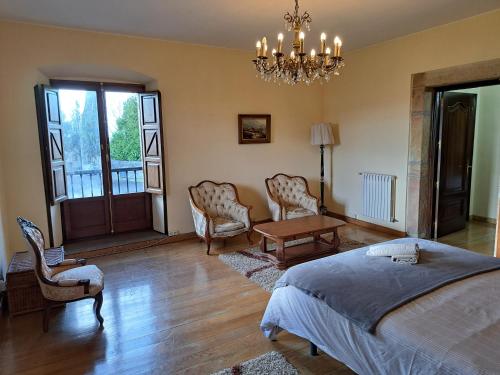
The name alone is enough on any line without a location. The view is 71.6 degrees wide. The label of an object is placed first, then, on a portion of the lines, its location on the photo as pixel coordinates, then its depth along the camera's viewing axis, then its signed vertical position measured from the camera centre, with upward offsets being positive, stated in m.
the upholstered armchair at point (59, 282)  2.79 -1.13
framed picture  5.70 +0.22
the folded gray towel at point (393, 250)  2.59 -0.84
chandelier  2.91 +0.69
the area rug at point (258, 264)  3.83 -1.49
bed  1.57 -0.97
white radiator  5.37 -0.89
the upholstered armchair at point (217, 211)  4.74 -1.01
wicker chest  3.09 -1.28
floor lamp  6.12 +0.10
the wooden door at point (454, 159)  4.99 -0.30
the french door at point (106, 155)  4.95 -0.15
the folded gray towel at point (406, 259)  2.54 -0.88
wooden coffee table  4.14 -1.17
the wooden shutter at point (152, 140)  5.00 +0.06
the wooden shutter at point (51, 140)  4.21 +0.07
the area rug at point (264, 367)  2.31 -1.52
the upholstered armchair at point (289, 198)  5.43 -0.93
